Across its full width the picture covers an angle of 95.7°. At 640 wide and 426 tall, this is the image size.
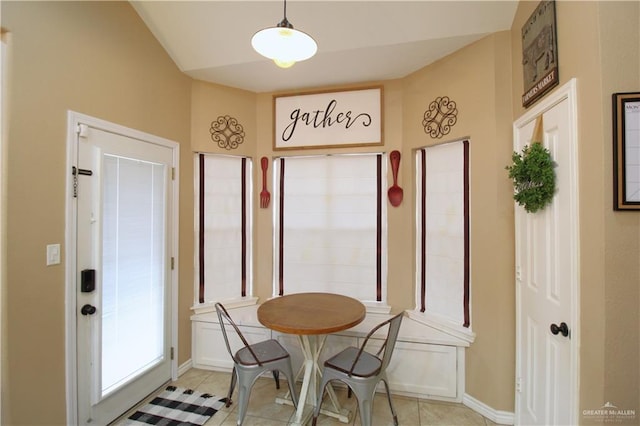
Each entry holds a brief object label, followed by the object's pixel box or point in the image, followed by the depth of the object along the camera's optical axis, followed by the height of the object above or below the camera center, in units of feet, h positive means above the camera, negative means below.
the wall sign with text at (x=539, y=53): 5.08 +3.07
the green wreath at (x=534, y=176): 5.05 +0.68
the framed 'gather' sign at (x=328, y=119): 9.20 +3.12
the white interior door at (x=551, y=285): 4.59 -1.32
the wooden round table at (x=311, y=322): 6.19 -2.36
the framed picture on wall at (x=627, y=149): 3.92 +0.88
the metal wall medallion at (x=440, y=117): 7.70 +2.67
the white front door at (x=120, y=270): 6.18 -1.34
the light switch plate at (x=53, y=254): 5.54 -0.76
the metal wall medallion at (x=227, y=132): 9.47 +2.74
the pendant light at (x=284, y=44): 4.65 +2.87
